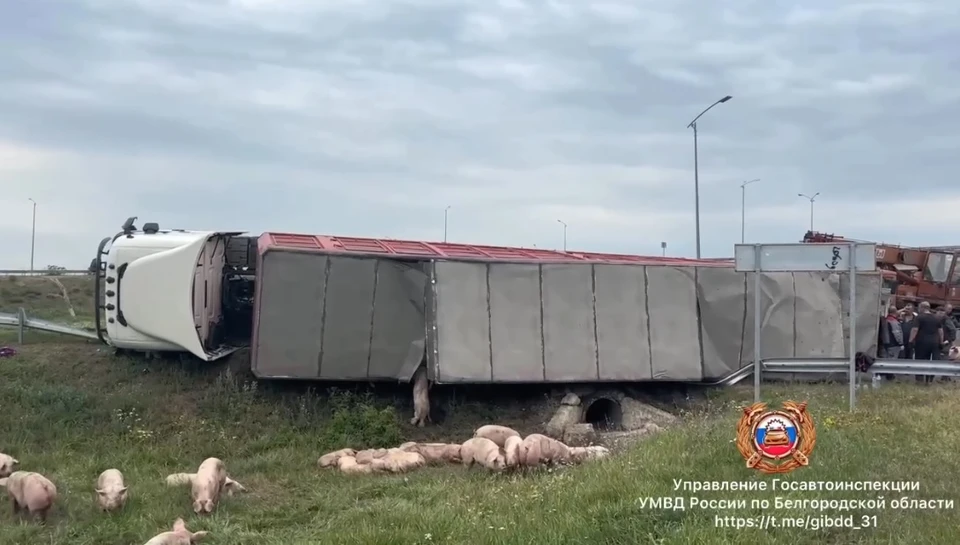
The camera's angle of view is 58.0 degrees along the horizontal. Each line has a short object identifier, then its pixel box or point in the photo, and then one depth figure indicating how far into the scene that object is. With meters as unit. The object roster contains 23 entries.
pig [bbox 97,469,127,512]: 8.41
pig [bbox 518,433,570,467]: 9.48
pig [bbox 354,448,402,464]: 10.73
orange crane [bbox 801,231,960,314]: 20.88
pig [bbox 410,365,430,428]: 12.98
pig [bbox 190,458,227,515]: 8.41
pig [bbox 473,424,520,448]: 11.09
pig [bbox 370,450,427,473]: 10.39
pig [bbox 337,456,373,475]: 10.36
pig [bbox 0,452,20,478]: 9.87
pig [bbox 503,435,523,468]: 9.42
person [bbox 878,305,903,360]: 16.41
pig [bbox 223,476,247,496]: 9.31
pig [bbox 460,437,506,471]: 9.55
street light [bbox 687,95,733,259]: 27.90
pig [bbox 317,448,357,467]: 10.89
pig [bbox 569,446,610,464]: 9.86
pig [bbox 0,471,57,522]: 8.34
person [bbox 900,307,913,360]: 16.40
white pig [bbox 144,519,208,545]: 7.02
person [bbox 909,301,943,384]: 15.92
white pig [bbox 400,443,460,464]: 10.74
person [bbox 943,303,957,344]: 17.58
